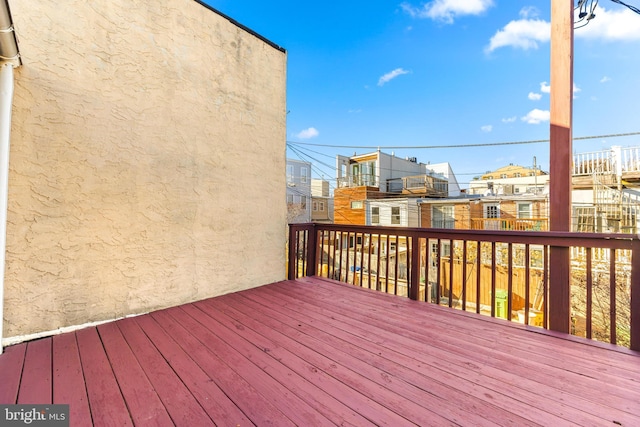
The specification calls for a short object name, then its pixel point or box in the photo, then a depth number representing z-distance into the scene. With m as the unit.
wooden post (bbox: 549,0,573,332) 2.22
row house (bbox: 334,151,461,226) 15.45
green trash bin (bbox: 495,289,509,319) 7.02
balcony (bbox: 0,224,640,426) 1.28
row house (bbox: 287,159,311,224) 19.75
